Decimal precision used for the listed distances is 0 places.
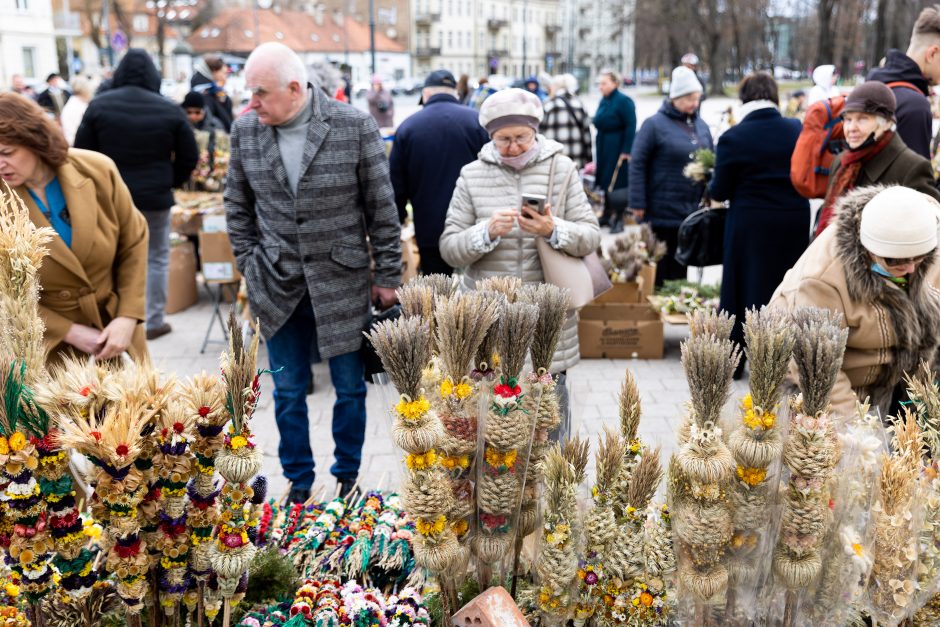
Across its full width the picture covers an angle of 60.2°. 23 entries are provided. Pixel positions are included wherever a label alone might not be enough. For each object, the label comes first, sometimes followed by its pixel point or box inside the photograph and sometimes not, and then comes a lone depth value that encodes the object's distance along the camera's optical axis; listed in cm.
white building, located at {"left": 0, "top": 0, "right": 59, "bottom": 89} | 3881
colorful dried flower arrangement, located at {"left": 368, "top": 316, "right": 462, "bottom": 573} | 154
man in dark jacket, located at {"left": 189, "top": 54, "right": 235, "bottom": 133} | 897
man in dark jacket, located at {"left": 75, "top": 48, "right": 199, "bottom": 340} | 559
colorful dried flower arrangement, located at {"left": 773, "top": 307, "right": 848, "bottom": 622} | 157
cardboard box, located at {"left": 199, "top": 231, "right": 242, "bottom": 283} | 598
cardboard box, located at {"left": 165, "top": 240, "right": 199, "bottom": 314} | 695
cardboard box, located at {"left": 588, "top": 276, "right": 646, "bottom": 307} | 578
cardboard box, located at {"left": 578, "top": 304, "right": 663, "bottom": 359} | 576
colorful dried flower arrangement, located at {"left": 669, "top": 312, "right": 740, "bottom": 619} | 155
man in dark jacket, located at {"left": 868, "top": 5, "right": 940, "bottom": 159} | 414
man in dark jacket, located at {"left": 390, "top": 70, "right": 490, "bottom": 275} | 471
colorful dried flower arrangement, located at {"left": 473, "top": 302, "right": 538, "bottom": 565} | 162
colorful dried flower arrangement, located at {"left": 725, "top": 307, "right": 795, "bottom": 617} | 158
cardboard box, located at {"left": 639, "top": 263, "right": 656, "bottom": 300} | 582
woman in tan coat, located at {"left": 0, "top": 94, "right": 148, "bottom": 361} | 262
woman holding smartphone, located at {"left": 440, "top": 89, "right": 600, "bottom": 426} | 307
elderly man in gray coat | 313
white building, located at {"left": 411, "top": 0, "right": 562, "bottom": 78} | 7344
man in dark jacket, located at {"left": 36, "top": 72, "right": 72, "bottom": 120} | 1394
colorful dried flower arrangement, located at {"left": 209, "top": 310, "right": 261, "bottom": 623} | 159
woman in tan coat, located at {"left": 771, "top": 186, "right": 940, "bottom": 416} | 236
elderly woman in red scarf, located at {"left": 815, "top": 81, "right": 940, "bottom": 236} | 347
